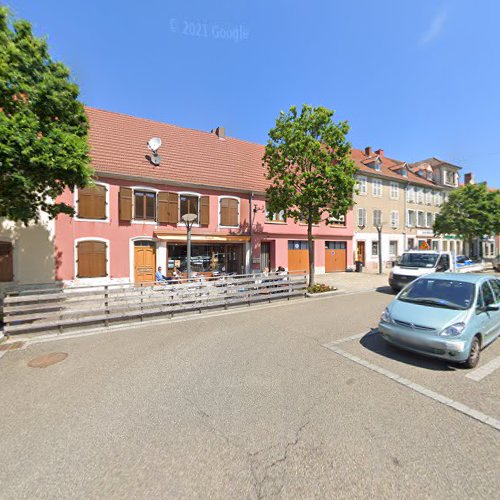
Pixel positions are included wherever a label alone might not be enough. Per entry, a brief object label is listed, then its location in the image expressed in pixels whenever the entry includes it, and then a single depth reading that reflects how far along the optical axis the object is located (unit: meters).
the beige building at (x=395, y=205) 22.50
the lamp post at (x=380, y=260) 19.07
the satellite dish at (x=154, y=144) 14.39
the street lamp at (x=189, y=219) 10.08
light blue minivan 4.39
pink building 12.44
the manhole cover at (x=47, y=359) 4.98
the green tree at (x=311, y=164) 11.71
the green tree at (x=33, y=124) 5.95
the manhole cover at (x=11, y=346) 5.74
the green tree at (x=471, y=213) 21.72
